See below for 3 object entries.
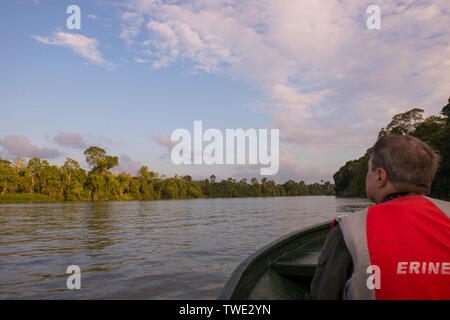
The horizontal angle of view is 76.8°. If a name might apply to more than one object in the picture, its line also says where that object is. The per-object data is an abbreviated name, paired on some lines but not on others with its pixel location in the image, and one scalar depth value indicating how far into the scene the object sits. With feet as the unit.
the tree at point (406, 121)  155.94
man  4.84
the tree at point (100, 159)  258.16
